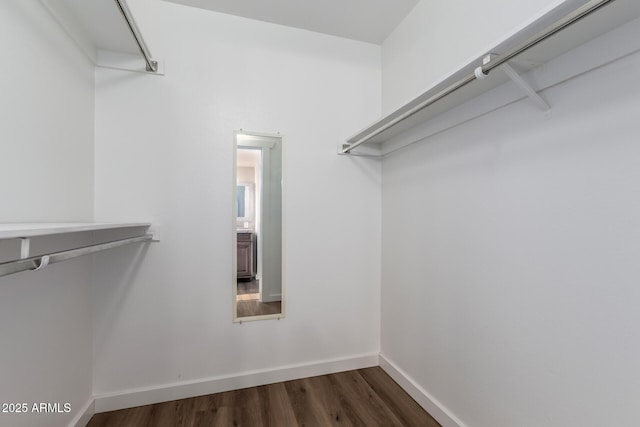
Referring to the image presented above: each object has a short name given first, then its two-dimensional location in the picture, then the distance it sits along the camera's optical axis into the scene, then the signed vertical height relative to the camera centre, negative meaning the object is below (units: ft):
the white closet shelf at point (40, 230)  1.87 -0.16
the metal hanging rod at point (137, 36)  3.95 +2.97
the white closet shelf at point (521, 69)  2.64 +1.83
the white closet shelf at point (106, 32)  4.21 +3.16
